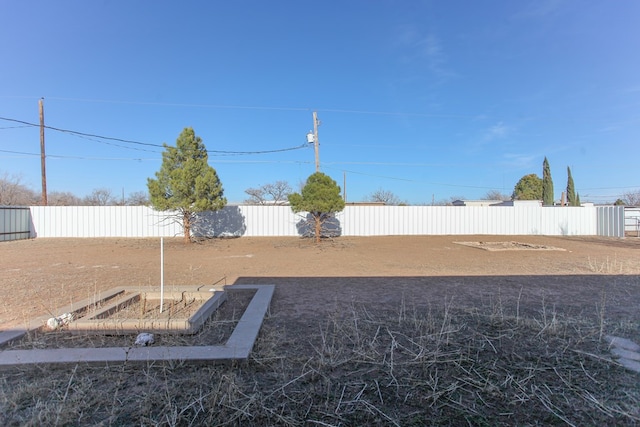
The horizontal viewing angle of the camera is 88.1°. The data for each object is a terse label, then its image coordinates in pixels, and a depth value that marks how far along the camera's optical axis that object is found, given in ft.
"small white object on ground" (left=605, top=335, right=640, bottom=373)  8.65
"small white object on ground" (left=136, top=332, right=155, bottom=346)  10.11
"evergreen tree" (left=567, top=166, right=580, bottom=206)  112.06
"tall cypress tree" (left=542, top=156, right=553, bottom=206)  111.86
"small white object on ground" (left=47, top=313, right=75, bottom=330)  11.47
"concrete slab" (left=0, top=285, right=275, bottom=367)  8.59
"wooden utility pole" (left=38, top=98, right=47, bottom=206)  58.90
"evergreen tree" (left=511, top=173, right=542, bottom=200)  132.41
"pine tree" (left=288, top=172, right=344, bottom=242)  45.68
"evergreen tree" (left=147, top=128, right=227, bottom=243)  44.34
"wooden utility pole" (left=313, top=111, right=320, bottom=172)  54.58
